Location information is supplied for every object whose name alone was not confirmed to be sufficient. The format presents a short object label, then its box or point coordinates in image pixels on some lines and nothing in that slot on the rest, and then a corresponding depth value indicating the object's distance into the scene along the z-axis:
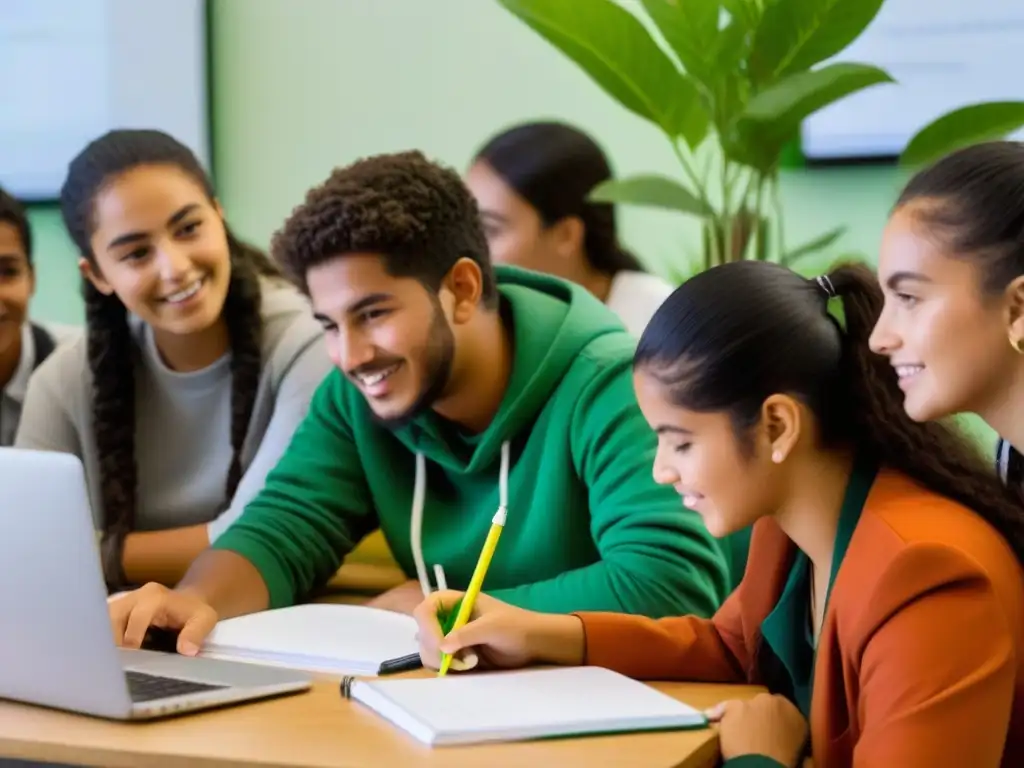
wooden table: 1.85
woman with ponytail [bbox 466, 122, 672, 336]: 3.16
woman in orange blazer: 1.88
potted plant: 2.58
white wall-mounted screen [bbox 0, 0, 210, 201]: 3.71
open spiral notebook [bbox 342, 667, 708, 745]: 1.89
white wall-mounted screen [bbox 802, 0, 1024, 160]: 3.03
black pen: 2.08
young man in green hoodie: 2.28
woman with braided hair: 2.69
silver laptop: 1.91
